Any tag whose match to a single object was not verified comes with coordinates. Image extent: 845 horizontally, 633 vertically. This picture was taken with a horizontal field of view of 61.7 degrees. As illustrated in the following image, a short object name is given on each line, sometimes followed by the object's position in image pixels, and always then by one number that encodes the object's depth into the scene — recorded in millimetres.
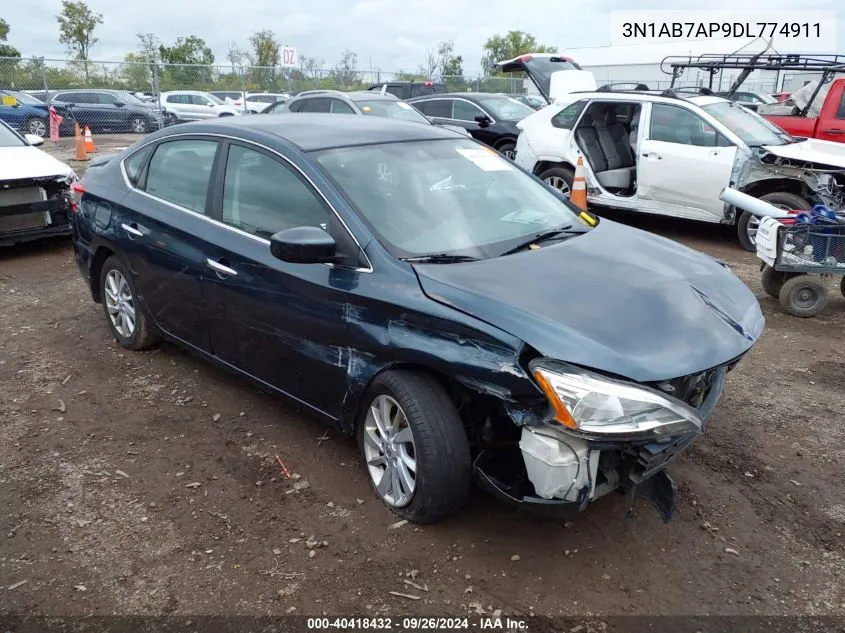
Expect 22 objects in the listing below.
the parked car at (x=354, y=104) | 11086
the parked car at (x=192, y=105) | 22391
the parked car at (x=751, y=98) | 22048
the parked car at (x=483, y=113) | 11852
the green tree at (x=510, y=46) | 62941
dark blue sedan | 2650
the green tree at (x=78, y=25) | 44091
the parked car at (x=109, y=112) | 22016
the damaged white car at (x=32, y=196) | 7363
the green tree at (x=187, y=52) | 48062
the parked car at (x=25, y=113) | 19547
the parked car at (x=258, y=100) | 23625
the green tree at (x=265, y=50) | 44250
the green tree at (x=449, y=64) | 46906
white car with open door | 7465
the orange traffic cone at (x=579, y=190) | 8555
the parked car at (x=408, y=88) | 17922
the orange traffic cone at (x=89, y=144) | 16550
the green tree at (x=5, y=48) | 37312
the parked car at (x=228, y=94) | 24641
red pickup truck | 9359
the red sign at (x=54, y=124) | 19516
